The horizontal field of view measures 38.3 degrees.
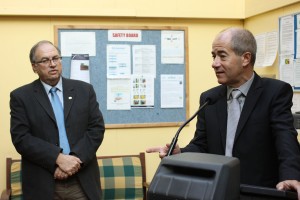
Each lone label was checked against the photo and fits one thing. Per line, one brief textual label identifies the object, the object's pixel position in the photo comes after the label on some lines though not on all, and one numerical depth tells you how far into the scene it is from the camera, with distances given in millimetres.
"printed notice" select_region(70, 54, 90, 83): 3414
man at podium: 1667
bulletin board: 3455
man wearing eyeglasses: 2486
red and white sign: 3492
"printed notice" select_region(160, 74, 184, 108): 3585
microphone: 1594
